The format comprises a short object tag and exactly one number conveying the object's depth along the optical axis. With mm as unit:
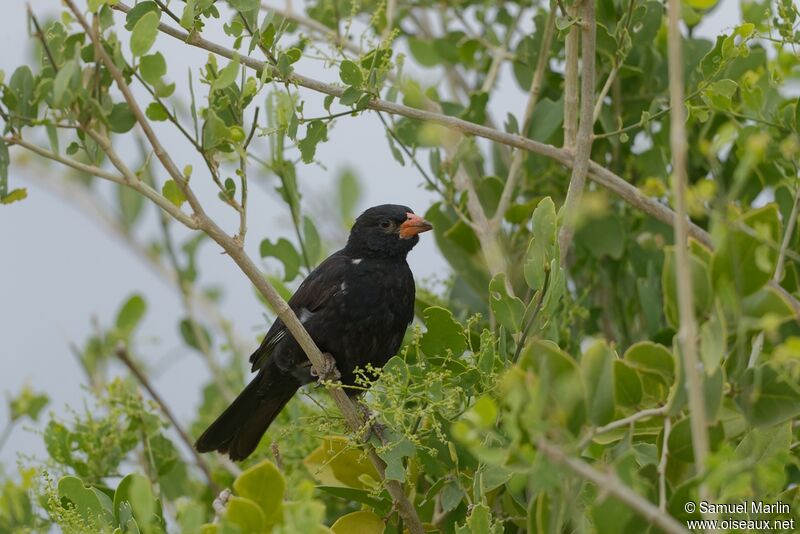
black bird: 9383
